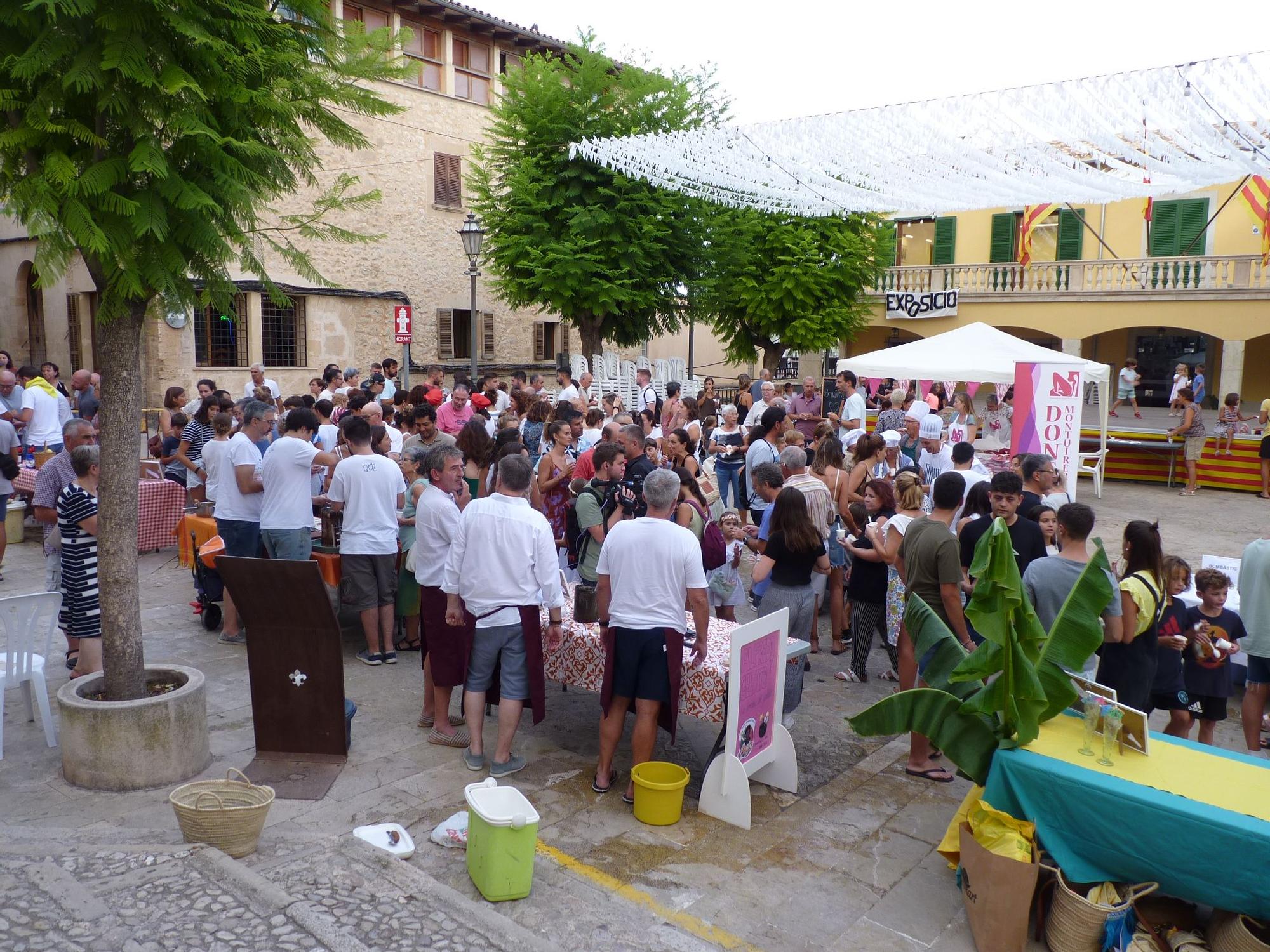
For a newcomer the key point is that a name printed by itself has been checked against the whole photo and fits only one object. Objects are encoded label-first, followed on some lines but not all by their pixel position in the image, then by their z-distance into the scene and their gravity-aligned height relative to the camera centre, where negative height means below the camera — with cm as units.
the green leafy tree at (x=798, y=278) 2538 +236
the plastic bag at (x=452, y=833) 468 -226
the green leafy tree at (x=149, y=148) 426 +99
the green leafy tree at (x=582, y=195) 2022 +354
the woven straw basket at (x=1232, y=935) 365 -214
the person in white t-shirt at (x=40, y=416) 1227 -75
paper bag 397 -216
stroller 786 -181
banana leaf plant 422 -133
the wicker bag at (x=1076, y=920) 393 -222
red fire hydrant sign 1858 +73
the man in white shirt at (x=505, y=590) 527 -122
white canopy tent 1320 +16
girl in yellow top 518 -146
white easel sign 498 -192
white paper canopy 899 +237
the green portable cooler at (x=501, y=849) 414 -207
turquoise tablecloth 371 -184
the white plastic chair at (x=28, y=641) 558 -165
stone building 2245 +210
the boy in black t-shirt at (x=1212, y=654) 563 -161
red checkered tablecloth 1052 -162
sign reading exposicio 2859 +191
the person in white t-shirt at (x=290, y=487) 725 -95
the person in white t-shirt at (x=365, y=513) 696 -109
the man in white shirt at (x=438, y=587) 584 -137
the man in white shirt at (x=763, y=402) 1338 -49
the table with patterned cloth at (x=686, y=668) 521 -170
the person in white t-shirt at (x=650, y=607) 505 -125
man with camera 627 -91
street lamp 1546 +202
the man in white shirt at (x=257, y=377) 1351 -24
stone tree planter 500 -196
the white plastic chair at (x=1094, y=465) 1566 -156
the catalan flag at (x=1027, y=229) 2839 +413
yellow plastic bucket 497 -216
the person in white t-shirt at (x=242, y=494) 744 -104
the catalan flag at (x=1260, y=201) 2403 +434
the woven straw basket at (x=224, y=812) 420 -197
